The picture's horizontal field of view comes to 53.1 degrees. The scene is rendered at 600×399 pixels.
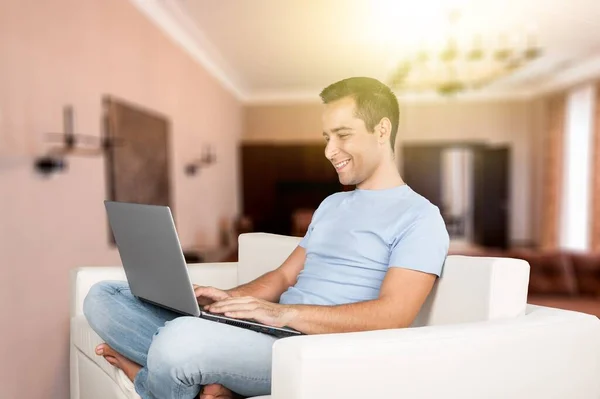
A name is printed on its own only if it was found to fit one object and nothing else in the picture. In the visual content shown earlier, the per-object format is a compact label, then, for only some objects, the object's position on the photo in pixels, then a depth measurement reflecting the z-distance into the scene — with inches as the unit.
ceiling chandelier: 179.5
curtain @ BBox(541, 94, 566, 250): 311.4
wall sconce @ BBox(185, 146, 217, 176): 216.5
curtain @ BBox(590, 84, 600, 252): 268.5
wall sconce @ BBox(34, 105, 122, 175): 103.0
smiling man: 54.0
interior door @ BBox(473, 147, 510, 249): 351.3
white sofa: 48.2
